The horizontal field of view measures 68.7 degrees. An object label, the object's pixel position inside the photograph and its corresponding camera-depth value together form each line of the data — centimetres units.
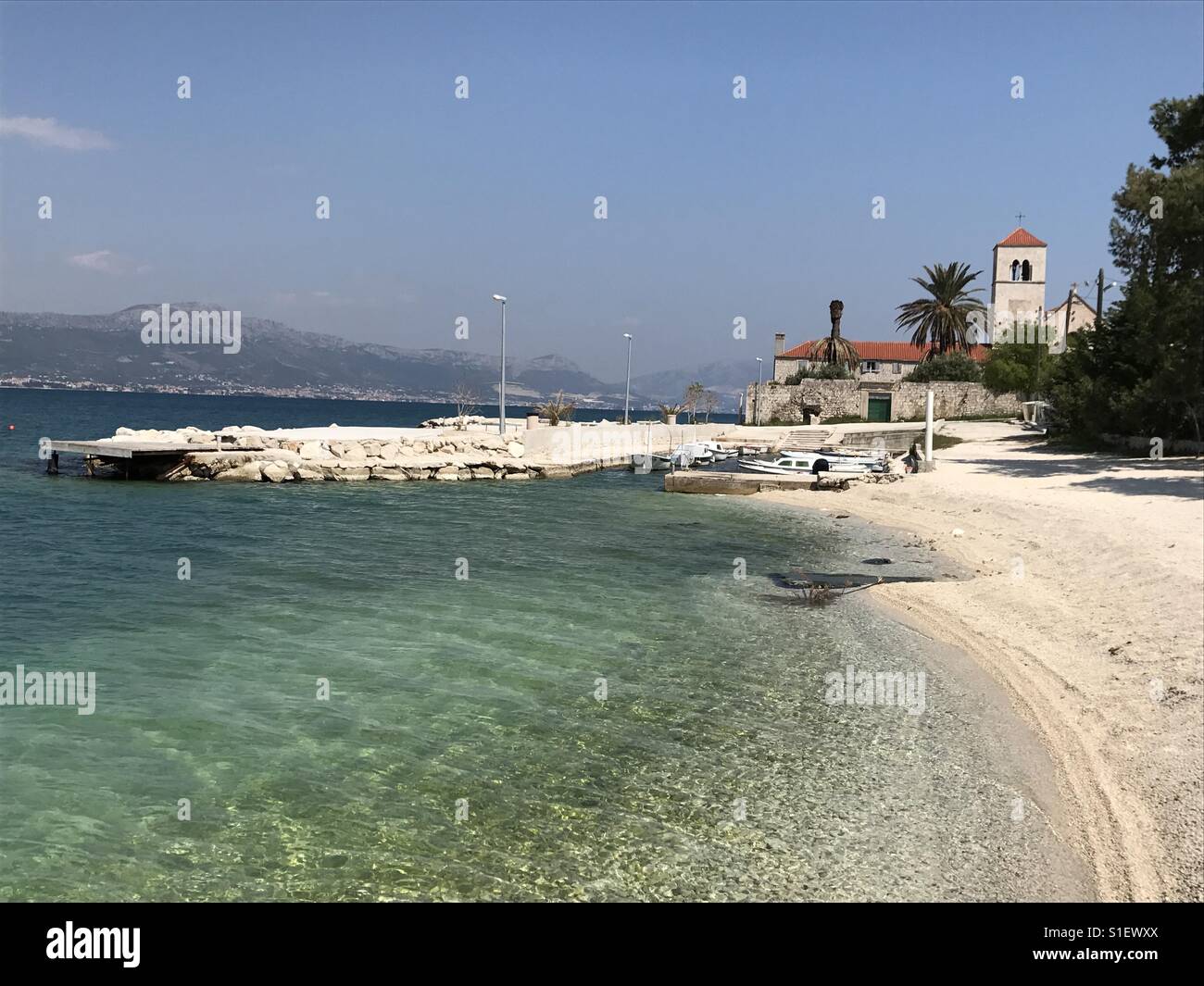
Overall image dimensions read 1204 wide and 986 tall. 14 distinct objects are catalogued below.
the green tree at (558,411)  6388
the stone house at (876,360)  9731
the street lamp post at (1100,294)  5252
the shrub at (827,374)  8088
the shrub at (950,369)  7619
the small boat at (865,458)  4234
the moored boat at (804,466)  4184
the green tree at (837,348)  8494
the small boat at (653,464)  5112
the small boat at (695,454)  5047
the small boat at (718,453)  5388
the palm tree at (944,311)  8400
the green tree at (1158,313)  2573
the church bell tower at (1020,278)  8469
